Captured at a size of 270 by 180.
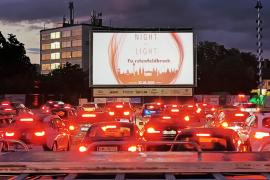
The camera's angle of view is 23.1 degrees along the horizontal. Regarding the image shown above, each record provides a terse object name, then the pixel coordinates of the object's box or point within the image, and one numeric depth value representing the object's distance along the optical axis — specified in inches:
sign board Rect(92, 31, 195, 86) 1758.1
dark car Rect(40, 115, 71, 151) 854.5
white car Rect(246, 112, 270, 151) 720.3
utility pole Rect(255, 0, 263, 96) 2081.7
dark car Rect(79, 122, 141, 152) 629.0
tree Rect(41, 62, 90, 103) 3988.7
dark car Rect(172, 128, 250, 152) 508.1
